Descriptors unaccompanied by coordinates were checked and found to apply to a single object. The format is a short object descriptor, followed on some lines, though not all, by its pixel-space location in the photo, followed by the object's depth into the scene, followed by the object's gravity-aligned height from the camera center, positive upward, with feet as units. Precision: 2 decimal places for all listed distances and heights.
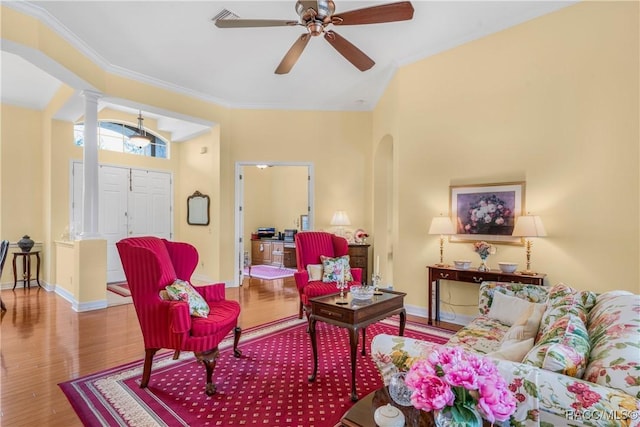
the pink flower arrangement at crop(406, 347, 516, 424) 3.02 -1.68
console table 11.05 -2.36
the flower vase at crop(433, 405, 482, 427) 3.07 -1.95
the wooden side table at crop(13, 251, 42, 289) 19.13 -3.41
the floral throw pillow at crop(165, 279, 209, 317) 8.50 -2.28
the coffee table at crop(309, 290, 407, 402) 8.16 -2.73
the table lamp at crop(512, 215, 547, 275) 10.85 -0.51
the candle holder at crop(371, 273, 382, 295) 10.19 -2.29
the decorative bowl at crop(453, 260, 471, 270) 12.56 -2.06
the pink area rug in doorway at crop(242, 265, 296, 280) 24.44 -4.94
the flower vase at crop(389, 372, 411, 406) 4.30 -2.39
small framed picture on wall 28.87 -1.00
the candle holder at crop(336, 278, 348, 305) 9.04 -2.44
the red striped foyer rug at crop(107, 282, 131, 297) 18.62 -4.74
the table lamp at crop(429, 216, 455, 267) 12.95 -0.59
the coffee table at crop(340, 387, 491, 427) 3.90 -2.71
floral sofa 3.62 -2.00
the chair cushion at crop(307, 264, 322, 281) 13.71 -2.57
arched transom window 20.54 +4.84
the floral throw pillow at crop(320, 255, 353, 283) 13.48 -2.38
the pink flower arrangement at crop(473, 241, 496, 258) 12.20 -1.40
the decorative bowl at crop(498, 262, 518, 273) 11.57 -1.96
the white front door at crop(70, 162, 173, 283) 21.44 +0.36
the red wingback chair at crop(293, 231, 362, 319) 12.76 -1.95
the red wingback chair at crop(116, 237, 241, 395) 8.07 -2.75
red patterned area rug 7.13 -4.52
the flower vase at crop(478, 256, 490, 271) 12.17 -2.00
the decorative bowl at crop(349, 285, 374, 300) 9.34 -2.33
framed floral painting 12.06 +0.06
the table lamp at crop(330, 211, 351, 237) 19.88 -0.49
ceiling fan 8.60 +5.34
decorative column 15.26 +1.85
